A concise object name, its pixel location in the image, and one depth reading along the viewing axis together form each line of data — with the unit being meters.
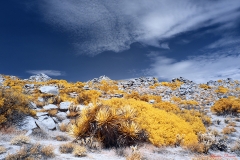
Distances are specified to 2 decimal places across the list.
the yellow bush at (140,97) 15.79
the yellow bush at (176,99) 18.94
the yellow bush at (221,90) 24.47
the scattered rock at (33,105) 10.45
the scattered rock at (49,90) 14.15
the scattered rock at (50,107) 11.20
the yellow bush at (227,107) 14.63
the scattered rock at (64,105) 11.29
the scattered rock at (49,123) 9.15
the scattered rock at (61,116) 10.48
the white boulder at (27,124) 8.21
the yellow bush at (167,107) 12.58
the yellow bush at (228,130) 10.34
